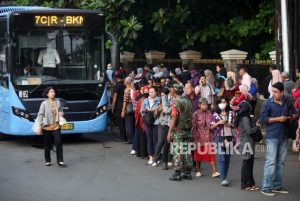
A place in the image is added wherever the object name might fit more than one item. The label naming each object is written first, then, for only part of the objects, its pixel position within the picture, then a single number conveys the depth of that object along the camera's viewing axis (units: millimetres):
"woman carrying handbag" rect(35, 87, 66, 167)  13734
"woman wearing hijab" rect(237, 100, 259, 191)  10953
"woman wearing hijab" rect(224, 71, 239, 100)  15423
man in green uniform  12000
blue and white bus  16047
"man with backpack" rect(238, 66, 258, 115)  17308
